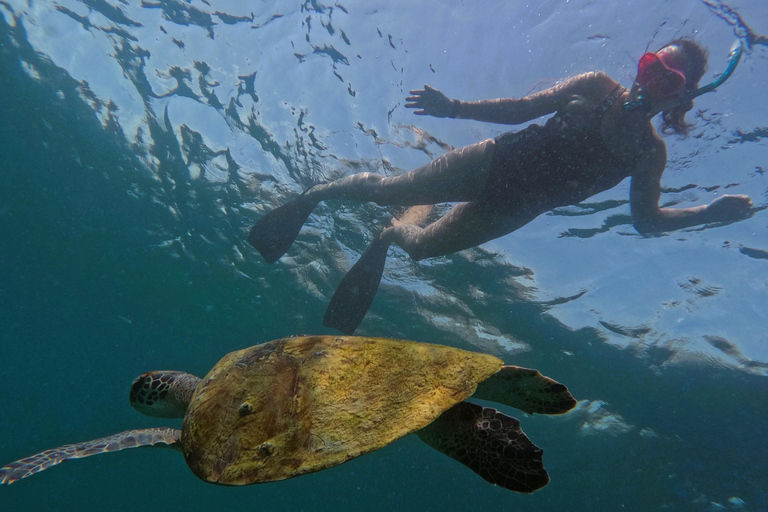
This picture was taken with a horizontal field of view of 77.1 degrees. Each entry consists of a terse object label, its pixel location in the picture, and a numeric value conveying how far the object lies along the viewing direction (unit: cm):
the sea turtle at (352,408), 82
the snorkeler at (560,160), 144
